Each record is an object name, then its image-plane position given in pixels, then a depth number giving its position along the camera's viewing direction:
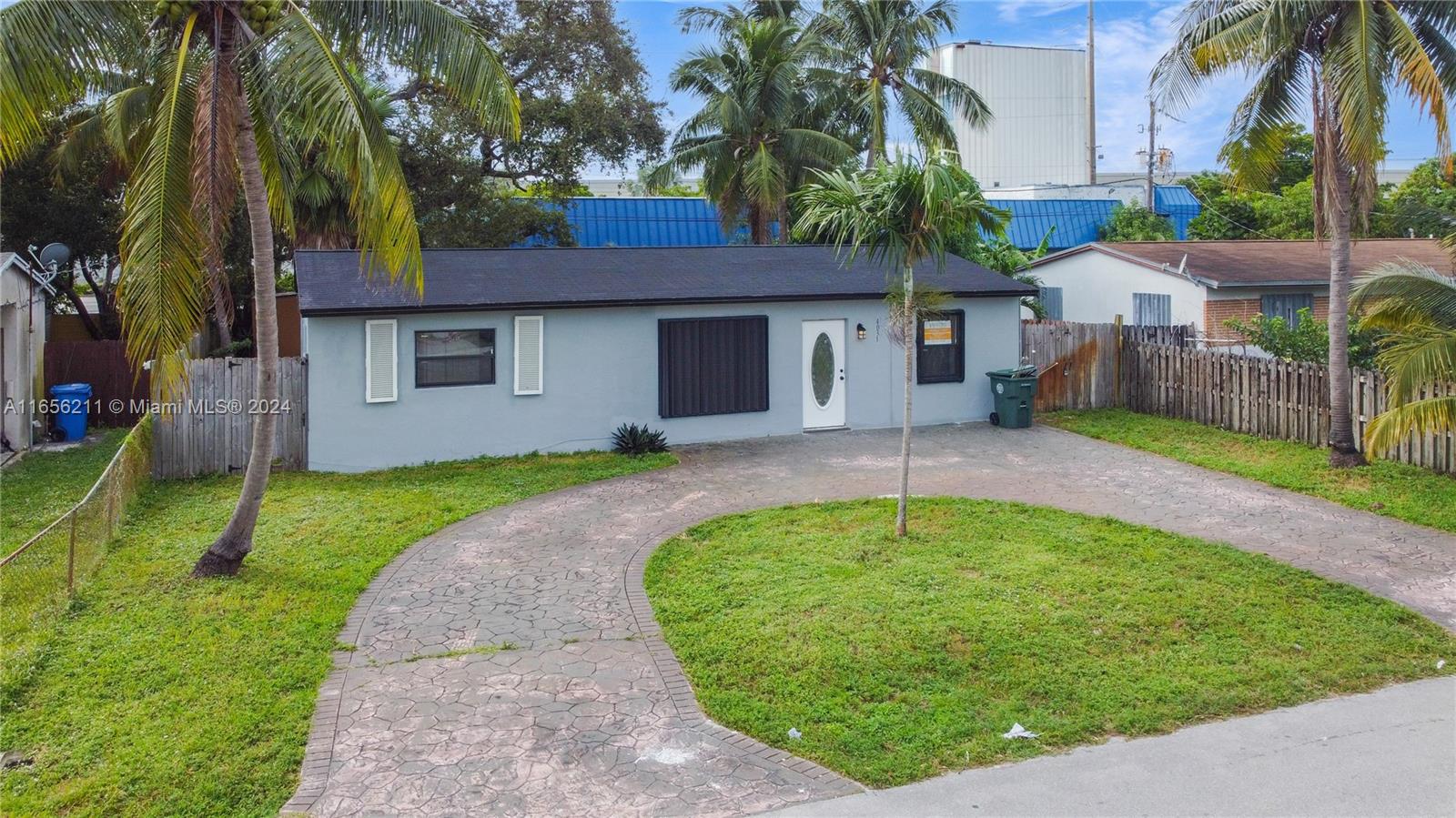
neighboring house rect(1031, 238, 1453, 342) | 22.72
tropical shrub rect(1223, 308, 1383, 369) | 18.00
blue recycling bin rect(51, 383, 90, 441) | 18.34
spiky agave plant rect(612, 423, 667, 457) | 16.45
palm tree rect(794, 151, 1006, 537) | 10.85
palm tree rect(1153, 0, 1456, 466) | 13.24
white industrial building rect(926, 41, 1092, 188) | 45.84
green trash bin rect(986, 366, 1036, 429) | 18.55
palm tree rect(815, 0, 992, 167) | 27.42
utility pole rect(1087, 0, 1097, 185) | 38.16
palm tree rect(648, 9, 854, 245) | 26.55
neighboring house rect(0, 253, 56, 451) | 16.45
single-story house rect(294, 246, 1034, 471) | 15.29
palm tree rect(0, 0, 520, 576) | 8.49
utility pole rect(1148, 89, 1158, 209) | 37.22
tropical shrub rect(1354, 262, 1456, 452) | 10.73
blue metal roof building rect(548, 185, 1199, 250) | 34.47
